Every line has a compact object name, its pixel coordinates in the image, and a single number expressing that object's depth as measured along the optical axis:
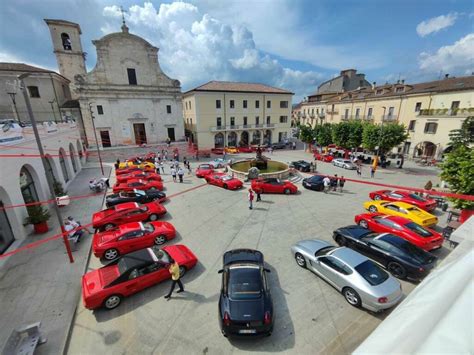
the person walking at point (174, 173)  19.66
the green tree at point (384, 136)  23.59
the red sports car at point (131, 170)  19.72
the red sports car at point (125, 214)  10.84
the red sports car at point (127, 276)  6.45
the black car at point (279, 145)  40.32
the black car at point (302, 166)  23.25
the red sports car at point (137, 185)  15.66
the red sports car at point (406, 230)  8.81
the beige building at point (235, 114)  35.88
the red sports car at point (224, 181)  17.44
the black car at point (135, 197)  13.52
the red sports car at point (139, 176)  17.52
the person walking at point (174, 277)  6.73
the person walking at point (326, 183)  17.20
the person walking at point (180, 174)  19.20
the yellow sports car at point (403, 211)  10.83
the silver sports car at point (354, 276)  6.14
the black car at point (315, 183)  17.36
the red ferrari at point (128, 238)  8.69
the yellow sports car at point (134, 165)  21.81
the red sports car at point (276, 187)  16.38
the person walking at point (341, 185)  17.08
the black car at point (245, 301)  5.42
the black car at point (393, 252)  7.43
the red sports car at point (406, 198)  13.03
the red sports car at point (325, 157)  28.88
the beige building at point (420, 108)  25.23
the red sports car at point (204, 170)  20.39
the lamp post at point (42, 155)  6.96
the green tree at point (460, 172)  10.12
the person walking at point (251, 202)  13.45
